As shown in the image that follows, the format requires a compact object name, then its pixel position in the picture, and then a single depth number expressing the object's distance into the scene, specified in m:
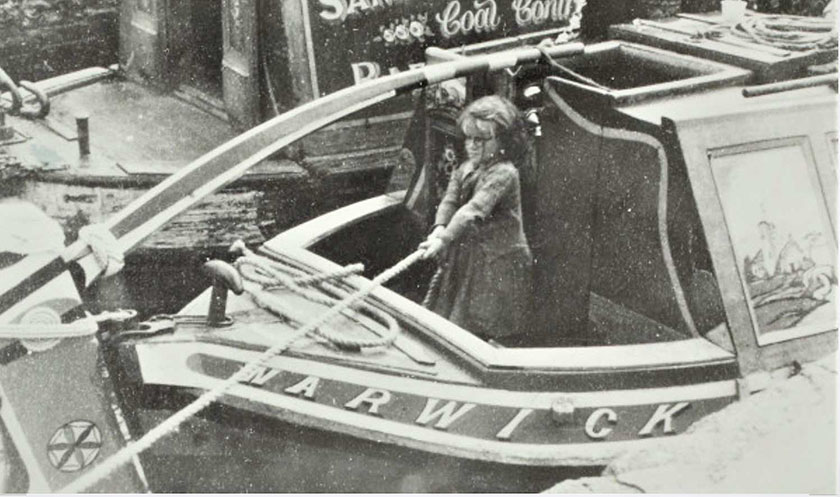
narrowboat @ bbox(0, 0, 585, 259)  4.08
